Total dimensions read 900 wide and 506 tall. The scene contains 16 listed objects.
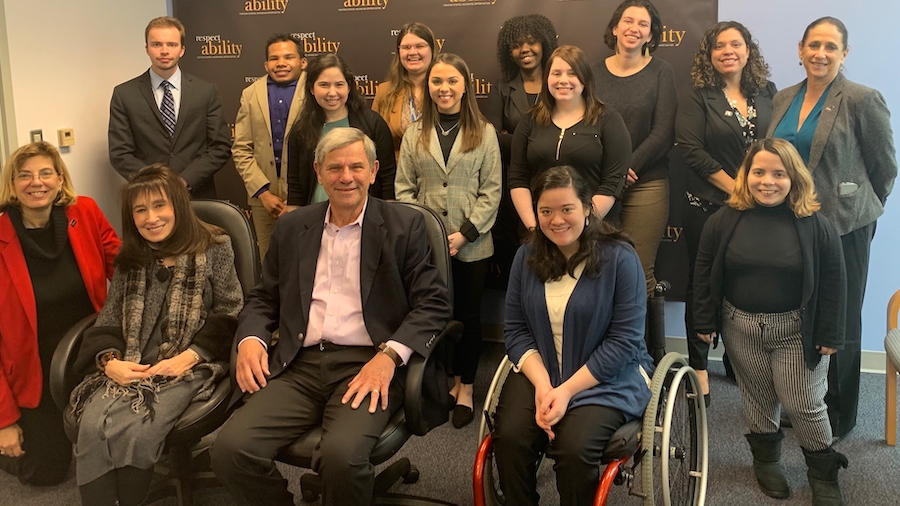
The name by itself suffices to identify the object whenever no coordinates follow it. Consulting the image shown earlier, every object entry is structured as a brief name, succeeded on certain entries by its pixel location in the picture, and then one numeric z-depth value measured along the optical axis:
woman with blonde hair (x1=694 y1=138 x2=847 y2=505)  2.41
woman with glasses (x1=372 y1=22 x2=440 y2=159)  3.17
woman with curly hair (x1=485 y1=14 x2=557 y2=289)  3.29
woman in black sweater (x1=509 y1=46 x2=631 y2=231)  2.84
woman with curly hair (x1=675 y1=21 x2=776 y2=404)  3.06
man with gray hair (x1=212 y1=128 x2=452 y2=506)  2.13
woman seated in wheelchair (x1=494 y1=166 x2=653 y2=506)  2.03
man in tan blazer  3.43
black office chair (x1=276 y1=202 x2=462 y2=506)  2.06
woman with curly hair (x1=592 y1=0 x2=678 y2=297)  3.11
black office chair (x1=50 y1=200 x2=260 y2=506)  2.22
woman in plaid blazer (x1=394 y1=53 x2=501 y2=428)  2.96
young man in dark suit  3.40
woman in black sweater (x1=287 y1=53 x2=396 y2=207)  3.03
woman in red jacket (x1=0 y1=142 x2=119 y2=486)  2.58
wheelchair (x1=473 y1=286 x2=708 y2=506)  1.96
